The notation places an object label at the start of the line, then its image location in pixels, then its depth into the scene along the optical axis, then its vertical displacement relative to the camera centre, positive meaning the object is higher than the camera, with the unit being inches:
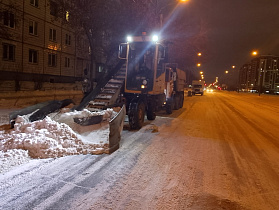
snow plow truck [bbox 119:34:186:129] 407.1 +30.4
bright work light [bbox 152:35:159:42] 398.0 +80.1
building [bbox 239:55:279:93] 5127.0 +488.9
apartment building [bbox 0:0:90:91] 1010.1 +136.3
